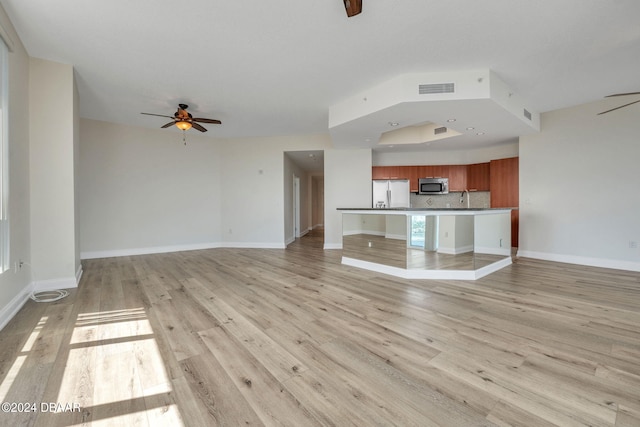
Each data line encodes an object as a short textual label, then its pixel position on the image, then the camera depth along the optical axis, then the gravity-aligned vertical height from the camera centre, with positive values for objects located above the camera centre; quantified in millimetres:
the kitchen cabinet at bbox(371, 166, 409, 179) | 7566 +1101
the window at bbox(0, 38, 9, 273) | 2508 +518
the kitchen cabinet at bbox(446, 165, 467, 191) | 7336 +926
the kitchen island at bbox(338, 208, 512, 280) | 3887 -536
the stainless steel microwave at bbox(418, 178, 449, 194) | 7395 +702
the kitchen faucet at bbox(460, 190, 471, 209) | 7426 +340
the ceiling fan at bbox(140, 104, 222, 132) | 4418 +1577
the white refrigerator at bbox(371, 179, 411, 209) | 7625 +495
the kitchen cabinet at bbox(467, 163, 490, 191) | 6926 +891
